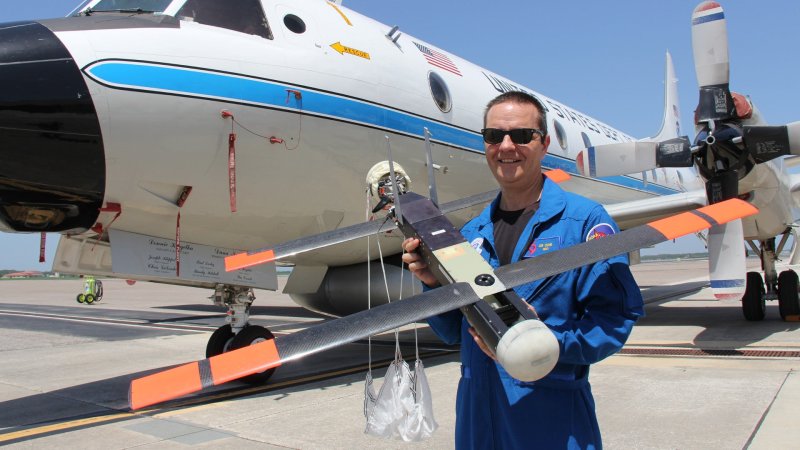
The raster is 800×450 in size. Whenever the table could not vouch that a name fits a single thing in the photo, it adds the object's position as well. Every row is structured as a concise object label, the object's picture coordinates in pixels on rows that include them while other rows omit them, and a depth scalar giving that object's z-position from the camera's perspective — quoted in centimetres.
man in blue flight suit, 174
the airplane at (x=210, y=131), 424
